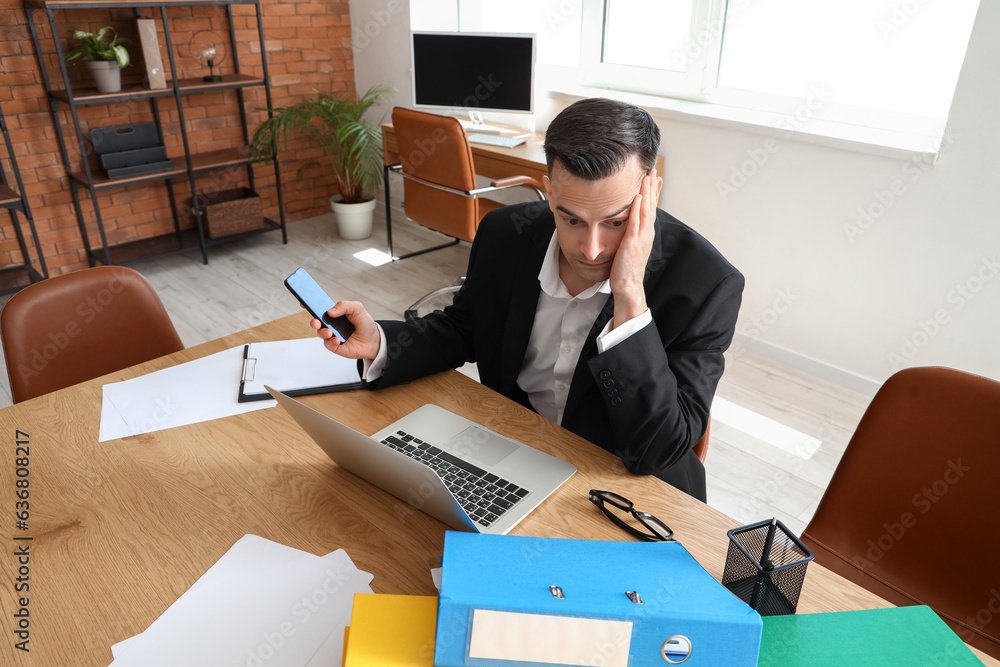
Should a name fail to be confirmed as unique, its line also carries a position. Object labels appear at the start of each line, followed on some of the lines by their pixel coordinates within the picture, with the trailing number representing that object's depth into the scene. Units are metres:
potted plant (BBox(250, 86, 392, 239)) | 4.16
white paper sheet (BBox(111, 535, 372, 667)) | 0.83
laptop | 0.95
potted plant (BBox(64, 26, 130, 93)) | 3.47
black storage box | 3.70
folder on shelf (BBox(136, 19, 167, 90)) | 3.60
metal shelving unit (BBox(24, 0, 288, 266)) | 3.44
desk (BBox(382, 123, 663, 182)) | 3.40
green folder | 0.78
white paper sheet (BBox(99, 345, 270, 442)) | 1.25
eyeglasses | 0.99
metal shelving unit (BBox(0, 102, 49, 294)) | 3.30
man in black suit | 1.14
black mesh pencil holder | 0.84
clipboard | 1.34
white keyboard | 3.66
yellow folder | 0.73
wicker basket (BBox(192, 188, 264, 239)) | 4.11
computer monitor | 3.59
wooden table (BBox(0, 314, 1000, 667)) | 0.90
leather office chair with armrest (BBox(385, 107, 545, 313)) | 3.08
